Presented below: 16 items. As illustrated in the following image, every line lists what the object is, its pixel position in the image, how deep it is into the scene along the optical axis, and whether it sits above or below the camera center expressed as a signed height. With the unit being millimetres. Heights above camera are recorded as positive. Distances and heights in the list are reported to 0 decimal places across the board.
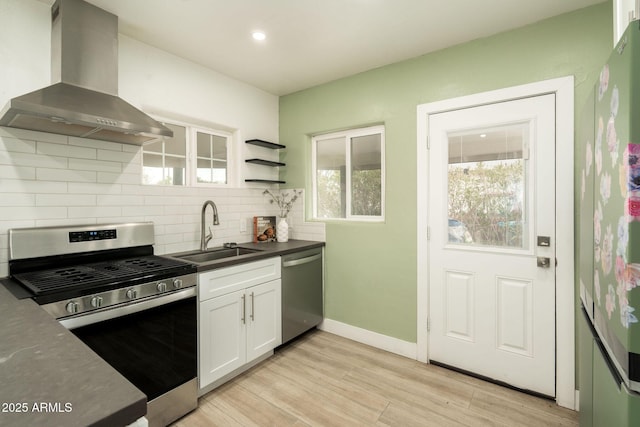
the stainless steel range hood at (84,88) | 1588 +761
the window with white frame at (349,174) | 2938 +386
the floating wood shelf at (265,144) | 3086 +723
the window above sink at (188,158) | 2459 +482
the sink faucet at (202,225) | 2549 -114
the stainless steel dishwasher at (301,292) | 2709 -776
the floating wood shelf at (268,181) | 3058 +328
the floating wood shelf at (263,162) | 3081 +523
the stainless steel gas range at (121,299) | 1435 -448
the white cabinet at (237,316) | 2047 -796
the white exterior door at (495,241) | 2059 -226
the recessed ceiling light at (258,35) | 2209 +1316
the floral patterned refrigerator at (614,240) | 744 -89
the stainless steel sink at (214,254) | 2455 -366
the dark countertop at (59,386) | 514 -348
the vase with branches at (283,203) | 3211 +99
